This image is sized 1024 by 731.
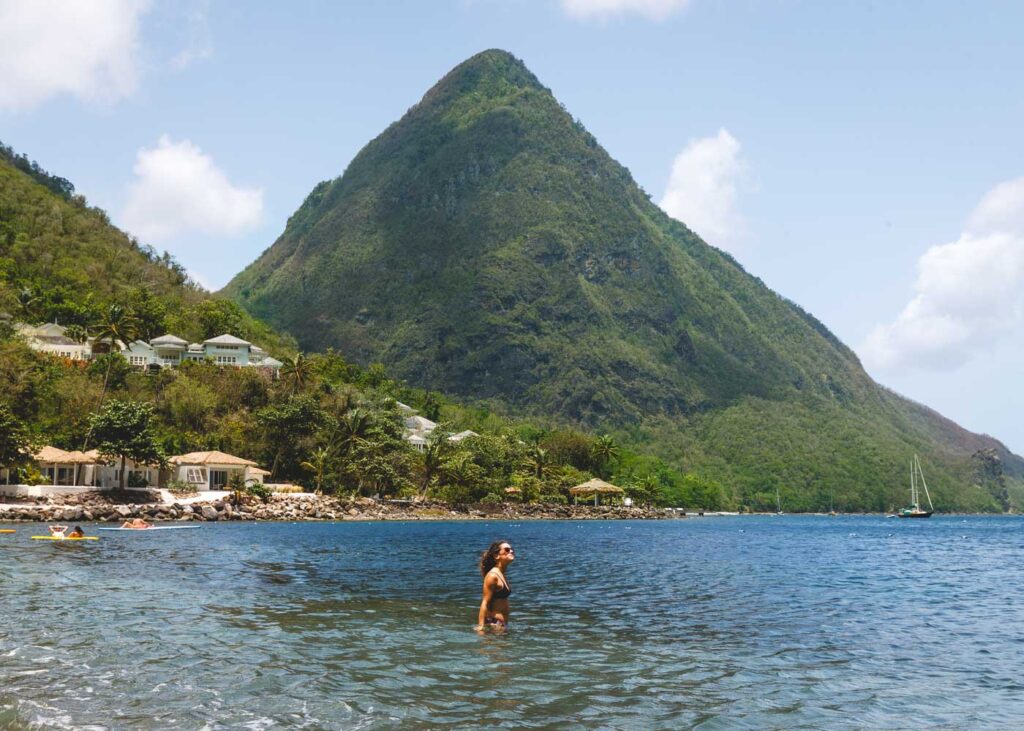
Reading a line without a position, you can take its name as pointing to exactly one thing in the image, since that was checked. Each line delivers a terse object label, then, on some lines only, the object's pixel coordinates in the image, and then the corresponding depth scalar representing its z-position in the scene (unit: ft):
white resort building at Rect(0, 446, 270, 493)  231.50
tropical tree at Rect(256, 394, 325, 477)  304.71
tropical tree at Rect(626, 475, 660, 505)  451.53
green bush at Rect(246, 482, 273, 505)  264.87
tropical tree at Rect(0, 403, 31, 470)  203.72
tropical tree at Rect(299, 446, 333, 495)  304.46
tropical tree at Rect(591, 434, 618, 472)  467.52
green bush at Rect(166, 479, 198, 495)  255.09
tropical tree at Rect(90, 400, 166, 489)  223.51
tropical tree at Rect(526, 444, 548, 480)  399.69
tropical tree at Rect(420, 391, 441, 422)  532.73
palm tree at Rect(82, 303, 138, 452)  306.35
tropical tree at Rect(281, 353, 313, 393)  350.23
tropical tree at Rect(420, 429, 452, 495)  339.98
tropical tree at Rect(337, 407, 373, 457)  312.91
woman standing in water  57.98
